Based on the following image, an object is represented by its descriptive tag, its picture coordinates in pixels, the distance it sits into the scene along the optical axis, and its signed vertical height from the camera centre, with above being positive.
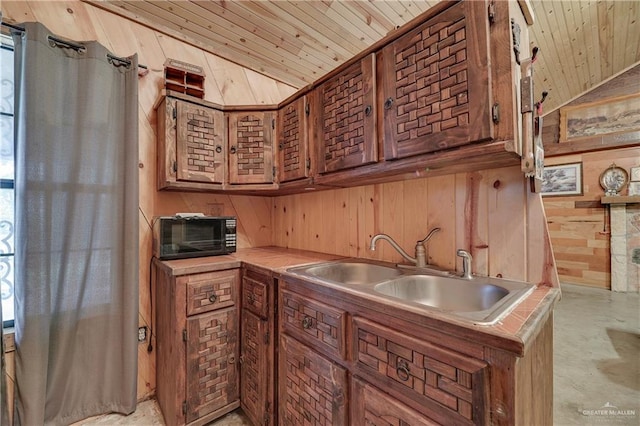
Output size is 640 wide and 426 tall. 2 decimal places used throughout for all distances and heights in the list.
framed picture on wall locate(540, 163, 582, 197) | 4.11 +0.54
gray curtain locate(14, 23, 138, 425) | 1.33 -0.08
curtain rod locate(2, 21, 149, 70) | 1.32 +0.99
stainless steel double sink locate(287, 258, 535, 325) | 0.86 -0.31
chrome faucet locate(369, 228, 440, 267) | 1.36 -0.20
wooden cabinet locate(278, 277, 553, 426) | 0.62 -0.48
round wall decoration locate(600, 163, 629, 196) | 3.72 +0.48
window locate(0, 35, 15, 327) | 1.37 +0.18
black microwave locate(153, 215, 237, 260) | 1.61 -0.14
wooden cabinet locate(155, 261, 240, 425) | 1.39 -0.73
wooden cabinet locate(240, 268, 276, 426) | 1.35 -0.74
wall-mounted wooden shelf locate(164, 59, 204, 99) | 1.75 +0.99
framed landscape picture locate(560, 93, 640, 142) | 3.79 +1.48
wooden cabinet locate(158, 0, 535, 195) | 0.88 +0.47
